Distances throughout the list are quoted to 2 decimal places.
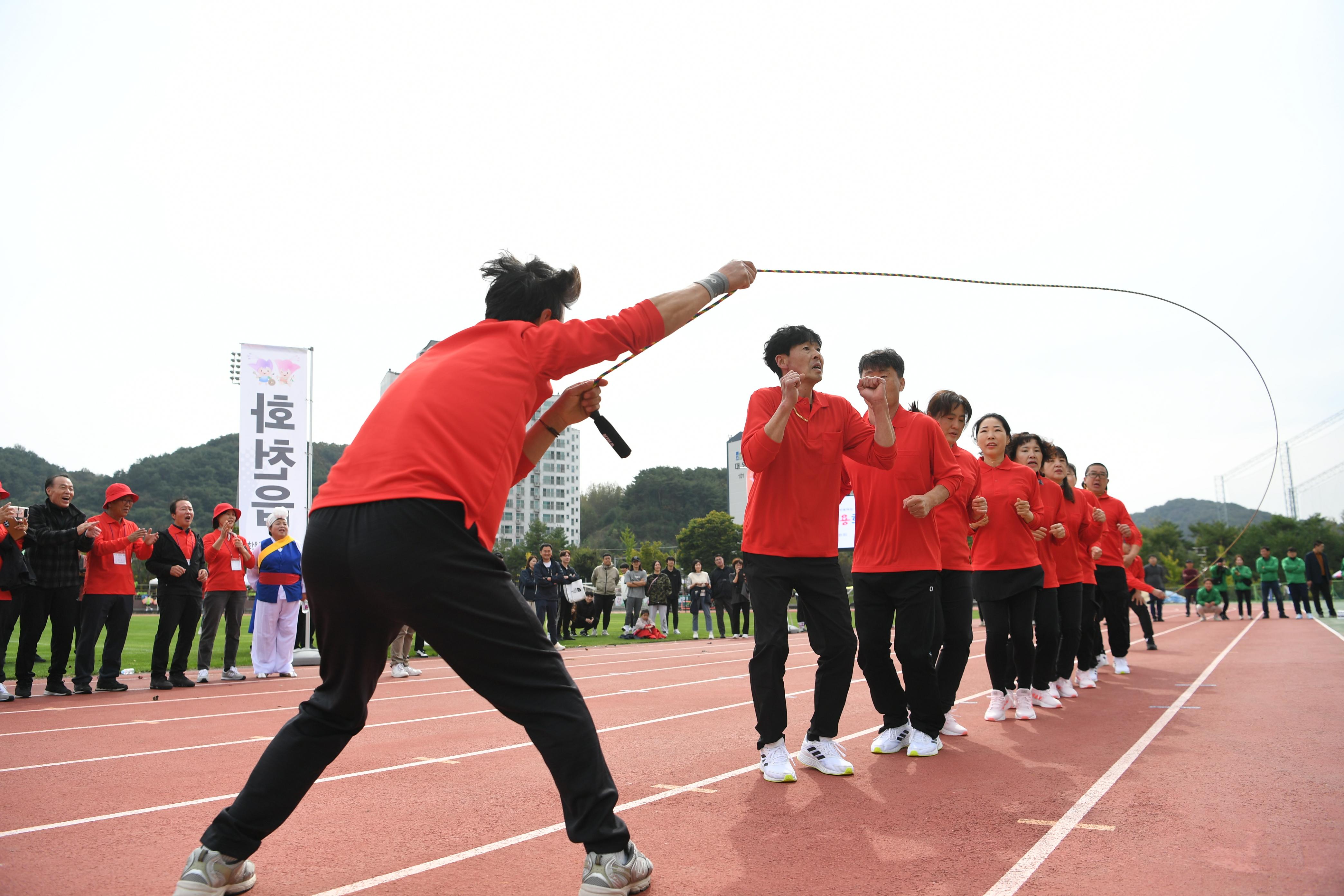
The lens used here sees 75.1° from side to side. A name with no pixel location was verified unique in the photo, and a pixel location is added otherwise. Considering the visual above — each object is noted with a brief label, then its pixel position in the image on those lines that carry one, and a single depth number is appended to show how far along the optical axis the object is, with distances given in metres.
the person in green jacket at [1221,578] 23.14
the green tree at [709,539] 84.56
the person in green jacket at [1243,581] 22.95
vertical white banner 15.82
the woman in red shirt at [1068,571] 7.34
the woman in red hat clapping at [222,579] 10.47
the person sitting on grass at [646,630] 19.83
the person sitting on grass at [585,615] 19.34
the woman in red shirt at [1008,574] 6.21
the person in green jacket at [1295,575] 20.98
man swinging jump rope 2.39
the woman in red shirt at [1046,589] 6.81
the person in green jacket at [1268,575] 22.58
